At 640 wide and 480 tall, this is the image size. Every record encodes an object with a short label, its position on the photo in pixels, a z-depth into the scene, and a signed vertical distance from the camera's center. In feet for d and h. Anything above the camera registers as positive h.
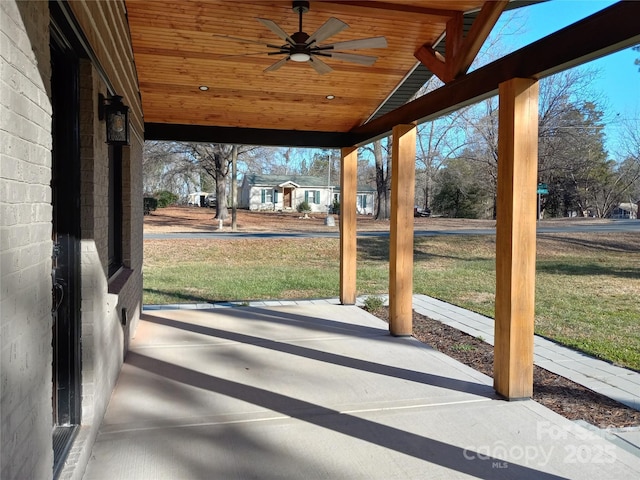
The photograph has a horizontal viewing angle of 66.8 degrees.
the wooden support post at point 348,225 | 23.54 -0.36
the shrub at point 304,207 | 109.29 +2.21
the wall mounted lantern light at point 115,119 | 10.92 +2.22
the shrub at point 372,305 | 22.98 -4.15
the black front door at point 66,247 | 8.82 -0.57
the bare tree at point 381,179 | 82.28 +6.71
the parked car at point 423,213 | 116.90 +1.22
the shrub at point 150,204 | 87.76 +2.22
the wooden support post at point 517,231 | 11.83 -0.31
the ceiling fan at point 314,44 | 13.41 +5.08
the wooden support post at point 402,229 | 17.78 -0.42
